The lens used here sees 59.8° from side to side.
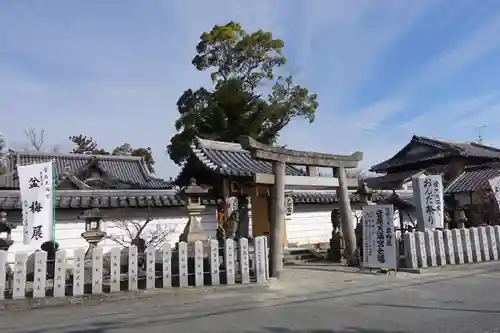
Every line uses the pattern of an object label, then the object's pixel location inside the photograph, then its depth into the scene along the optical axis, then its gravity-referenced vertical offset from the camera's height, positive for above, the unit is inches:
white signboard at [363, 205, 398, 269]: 461.7 -11.0
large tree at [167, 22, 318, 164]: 1149.1 +358.1
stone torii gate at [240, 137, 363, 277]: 447.2 +59.5
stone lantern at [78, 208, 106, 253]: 445.1 +13.9
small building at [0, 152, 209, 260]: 574.6 +38.2
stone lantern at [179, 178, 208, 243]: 437.1 +24.5
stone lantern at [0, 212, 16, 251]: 406.3 +13.6
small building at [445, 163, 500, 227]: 738.8 +55.0
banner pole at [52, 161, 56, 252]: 414.9 +39.7
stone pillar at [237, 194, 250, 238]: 562.7 +23.9
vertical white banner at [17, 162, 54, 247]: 407.5 +41.0
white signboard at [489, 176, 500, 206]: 612.7 +50.3
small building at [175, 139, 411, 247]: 522.6 +59.4
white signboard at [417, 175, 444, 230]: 551.8 +24.6
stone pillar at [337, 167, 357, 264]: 525.7 +11.3
